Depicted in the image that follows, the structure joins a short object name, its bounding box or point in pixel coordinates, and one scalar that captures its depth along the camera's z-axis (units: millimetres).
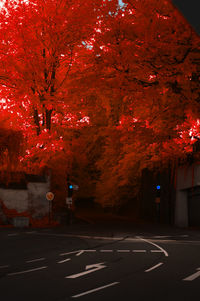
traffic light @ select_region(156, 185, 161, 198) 40625
